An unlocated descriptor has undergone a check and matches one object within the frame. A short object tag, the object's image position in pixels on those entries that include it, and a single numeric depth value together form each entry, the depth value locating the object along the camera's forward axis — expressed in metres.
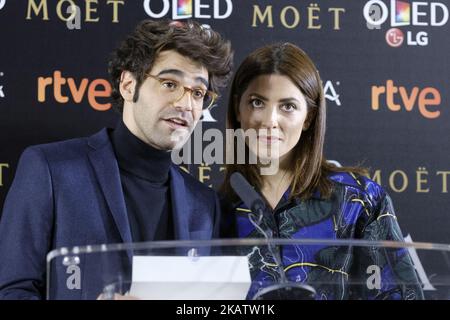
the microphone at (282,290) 2.30
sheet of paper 2.29
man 2.71
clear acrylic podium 2.30
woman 2.95
